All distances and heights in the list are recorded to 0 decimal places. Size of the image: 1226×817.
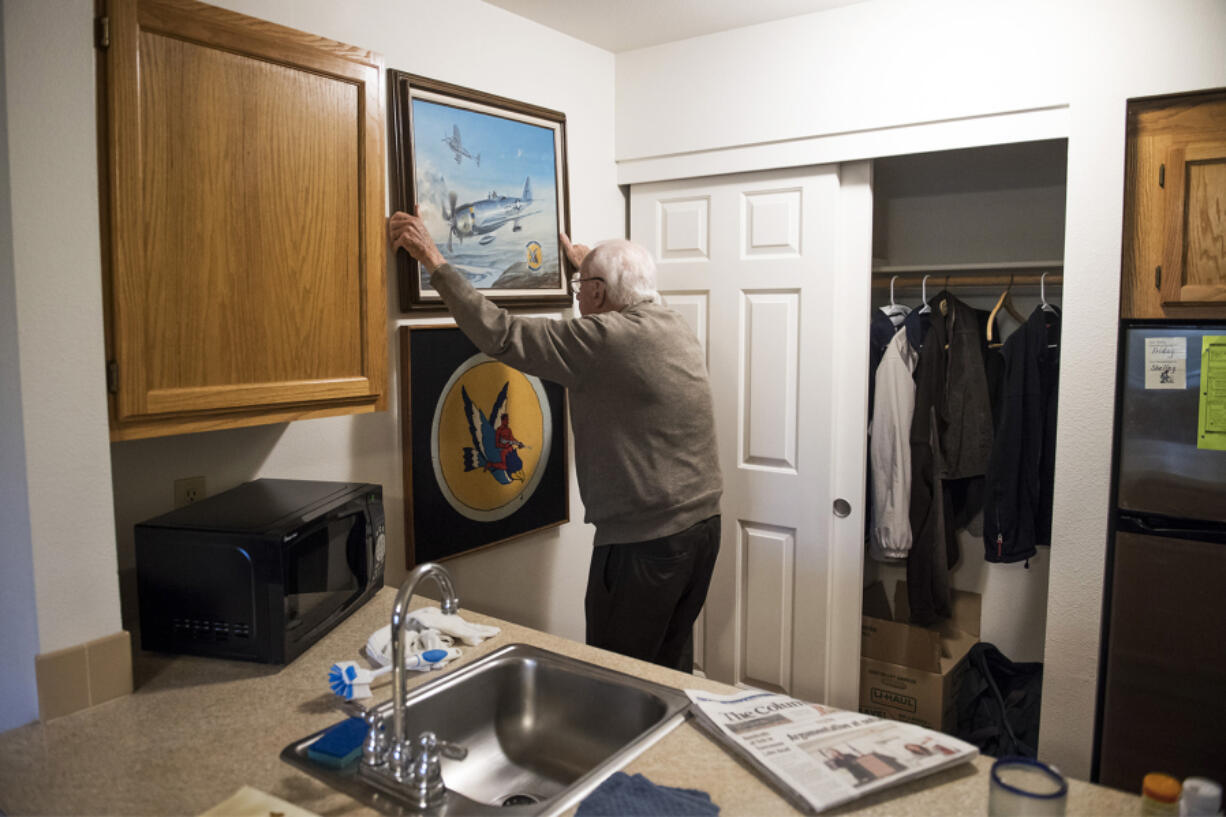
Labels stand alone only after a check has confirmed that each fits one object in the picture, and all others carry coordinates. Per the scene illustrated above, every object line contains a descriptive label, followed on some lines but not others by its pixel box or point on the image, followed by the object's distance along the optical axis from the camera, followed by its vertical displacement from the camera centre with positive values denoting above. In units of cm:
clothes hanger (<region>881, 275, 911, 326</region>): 304 +10
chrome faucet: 110 -43
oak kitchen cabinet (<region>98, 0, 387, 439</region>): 136 +21
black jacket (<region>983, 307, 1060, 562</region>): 275 -37
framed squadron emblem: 235 -33
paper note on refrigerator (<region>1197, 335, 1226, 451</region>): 205 -13
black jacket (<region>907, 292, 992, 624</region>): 291 -34
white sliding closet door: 274 -19
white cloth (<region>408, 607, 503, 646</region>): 173 -61
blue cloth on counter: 109 -62
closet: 301 +34
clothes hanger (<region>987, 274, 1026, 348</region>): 294 +12
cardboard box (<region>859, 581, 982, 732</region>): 280 -113
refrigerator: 207 -56
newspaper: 114 -61
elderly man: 218 -28
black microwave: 153 -46
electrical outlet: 182 -34
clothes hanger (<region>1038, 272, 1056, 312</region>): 279 +15
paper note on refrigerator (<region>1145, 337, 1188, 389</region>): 210 -6
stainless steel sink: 149 -71
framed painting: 230 +46
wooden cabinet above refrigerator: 205 +34
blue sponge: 122 -61
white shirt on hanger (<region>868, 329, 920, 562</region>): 292 -39
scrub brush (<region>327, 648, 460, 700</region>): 140 -59
